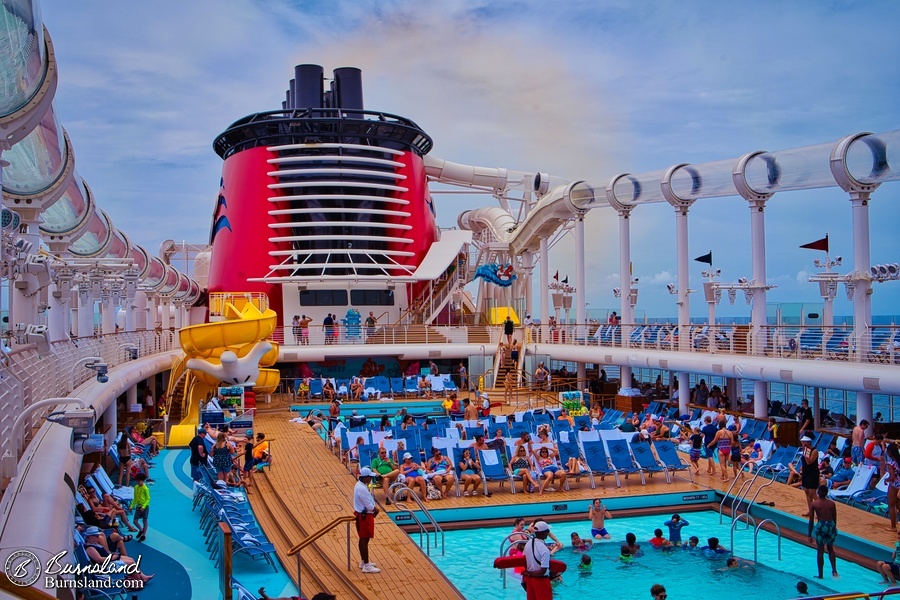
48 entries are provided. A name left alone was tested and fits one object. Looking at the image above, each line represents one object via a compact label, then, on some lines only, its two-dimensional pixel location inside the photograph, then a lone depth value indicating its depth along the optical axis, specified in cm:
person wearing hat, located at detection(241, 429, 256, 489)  1395
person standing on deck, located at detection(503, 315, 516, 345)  2723
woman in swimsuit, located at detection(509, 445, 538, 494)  1377
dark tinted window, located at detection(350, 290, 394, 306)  3234
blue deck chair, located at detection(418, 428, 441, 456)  1500
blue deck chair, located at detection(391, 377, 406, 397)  2522
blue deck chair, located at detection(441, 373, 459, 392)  2583
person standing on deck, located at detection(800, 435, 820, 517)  1106
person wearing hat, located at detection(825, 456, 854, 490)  1277
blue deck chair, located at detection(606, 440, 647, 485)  1413
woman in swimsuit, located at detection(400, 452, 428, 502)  1310
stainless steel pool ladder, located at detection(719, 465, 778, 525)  1222
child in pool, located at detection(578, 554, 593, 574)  1047
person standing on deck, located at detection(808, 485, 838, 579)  994
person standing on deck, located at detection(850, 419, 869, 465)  1382
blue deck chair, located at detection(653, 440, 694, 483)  1436
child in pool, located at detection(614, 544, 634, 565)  1080
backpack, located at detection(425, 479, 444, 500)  1321
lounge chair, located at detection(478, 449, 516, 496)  1377
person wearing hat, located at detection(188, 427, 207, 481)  1366
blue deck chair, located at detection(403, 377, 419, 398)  2534
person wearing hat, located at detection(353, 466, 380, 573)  945
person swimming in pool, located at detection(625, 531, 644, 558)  1076
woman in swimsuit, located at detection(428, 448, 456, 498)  1335
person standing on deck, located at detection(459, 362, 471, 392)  2767
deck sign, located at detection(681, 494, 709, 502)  1341
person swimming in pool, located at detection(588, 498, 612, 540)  1184
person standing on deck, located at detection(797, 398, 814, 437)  1580
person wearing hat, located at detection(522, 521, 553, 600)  764
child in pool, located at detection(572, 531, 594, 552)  1124
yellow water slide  1952
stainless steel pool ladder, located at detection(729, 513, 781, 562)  1060
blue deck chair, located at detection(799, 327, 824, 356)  1615
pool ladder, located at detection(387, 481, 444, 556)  1111
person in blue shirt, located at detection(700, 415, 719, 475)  1462
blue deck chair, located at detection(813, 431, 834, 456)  1539
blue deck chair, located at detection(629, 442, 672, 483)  1425
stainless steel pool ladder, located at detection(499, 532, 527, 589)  1007
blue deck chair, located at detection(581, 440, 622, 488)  1406
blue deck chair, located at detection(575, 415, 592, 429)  1751
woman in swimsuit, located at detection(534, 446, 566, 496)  1367
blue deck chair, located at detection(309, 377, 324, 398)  2502
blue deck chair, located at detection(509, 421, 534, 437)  1683
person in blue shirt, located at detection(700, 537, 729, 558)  1088
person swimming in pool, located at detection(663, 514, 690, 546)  1127
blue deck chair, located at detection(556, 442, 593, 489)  1437
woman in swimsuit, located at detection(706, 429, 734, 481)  1427
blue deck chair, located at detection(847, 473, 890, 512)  1191
